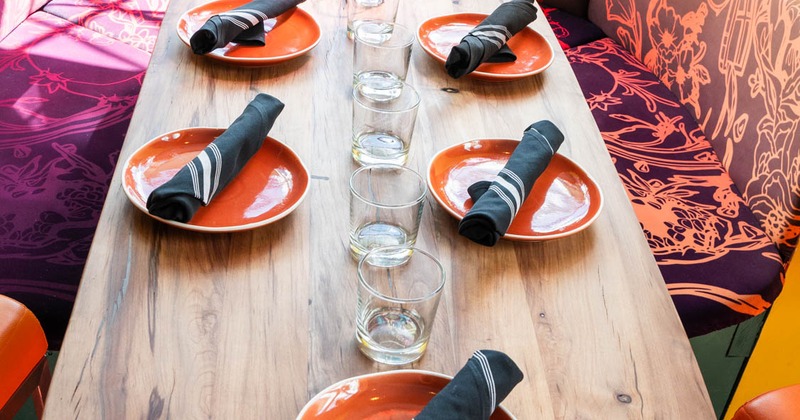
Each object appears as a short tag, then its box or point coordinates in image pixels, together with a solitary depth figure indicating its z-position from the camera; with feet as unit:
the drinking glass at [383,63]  4.43
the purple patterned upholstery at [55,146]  4.67
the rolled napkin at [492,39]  4.71
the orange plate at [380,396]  2.64
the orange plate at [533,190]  3.68
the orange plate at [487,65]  4.94
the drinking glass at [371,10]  5.03
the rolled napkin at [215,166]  3.35
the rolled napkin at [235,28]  4.62
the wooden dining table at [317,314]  2.78
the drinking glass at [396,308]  2.82
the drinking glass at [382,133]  3.87
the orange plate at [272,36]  4.76
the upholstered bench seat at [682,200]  5.02
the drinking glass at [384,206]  3.26
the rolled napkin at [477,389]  2.52
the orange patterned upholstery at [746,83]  5.34
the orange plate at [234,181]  3.51
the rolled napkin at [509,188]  3.41
